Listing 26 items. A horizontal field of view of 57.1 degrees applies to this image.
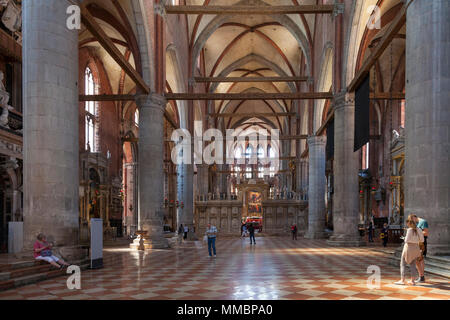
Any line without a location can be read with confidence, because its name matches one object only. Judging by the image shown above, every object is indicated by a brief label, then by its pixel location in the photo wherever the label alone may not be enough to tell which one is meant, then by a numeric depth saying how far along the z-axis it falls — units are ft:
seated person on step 30.25
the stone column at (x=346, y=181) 61.72
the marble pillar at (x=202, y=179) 129.39
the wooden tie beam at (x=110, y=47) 38.97
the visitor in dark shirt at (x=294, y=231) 85.76
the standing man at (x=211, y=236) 47.96
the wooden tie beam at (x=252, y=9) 64.69
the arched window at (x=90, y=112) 98.12
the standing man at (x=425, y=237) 26.35
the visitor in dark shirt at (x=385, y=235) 62.23
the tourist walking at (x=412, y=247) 25.67
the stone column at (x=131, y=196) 125.49
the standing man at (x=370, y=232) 71.82
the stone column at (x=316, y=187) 90.02
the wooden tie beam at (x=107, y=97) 62.67
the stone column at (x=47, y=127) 31.86
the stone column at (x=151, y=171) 60.44
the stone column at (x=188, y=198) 93.40
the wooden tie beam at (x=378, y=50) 39.32
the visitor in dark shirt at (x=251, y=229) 74.59
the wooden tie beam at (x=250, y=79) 89.50
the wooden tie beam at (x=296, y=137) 101.40
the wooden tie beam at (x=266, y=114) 117.37
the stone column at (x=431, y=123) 31.96
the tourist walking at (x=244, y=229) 99.02
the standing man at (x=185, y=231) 89.56
